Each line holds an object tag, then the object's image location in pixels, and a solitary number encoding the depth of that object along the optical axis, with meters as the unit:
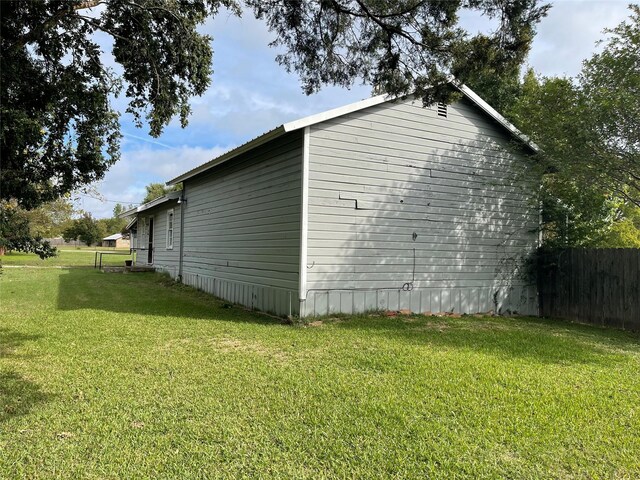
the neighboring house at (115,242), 72.81
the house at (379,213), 8.20
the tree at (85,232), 58.36
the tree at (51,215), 25.22
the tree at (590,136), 7.86
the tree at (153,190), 57.20
